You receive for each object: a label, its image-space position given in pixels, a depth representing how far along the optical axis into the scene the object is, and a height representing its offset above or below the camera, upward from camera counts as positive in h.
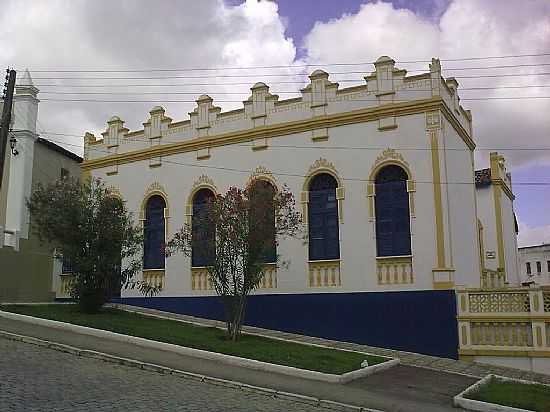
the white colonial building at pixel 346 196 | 15.09 +2.57
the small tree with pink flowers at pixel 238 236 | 14.26 +1.30
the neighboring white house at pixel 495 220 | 20.69 +2.41
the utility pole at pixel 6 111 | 14.64 +4.35
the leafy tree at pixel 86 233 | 16.36 +1.61
